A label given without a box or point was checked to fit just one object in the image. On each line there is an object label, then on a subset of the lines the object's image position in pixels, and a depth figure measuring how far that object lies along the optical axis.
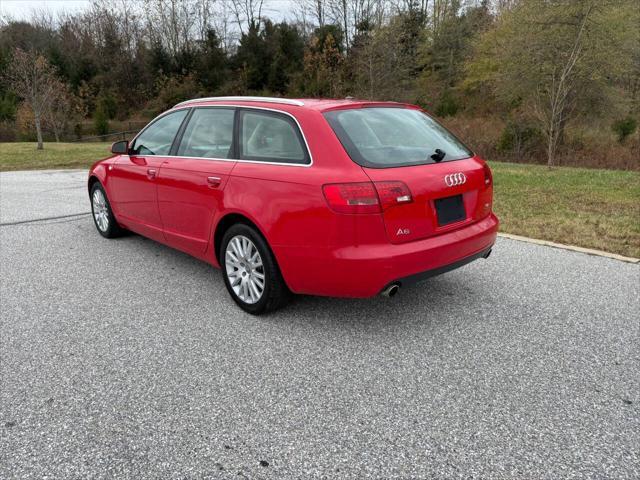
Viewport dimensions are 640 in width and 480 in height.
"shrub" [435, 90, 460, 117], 33.88
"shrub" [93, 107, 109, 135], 36.50
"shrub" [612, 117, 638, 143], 22.64
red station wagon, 2.95
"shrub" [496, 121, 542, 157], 23.97
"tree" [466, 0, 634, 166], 15.50
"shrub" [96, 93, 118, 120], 43.12
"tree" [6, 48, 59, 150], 24.36
